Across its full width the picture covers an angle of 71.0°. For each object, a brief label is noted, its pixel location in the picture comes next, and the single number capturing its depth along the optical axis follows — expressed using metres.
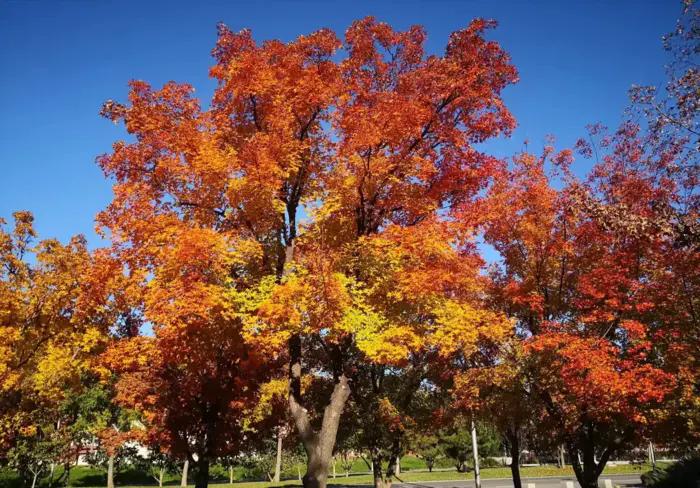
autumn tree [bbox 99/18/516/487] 10.34
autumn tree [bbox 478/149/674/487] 12.52
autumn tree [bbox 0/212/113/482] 14.78
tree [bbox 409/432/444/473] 16.20
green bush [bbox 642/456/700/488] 19.94
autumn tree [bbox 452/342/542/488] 14.32
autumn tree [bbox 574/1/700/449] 12.77
